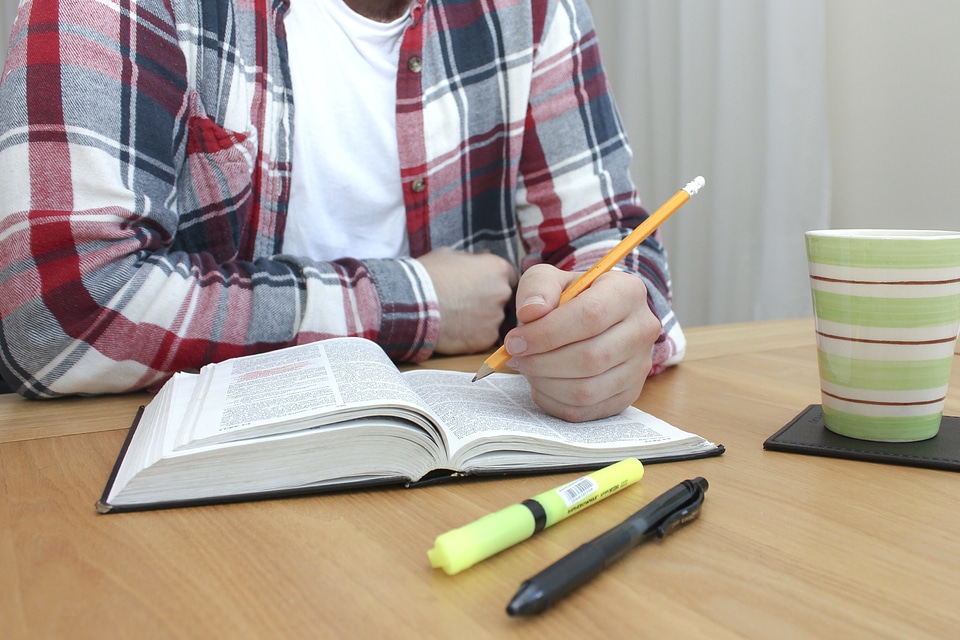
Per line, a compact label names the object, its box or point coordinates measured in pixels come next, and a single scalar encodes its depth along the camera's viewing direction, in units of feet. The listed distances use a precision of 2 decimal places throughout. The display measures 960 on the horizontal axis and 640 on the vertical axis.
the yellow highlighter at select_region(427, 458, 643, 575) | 1.13
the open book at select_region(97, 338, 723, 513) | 1.41
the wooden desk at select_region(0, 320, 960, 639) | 1.01
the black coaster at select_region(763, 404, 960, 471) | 1.59
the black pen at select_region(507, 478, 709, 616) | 1.01
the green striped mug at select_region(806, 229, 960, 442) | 1.55
